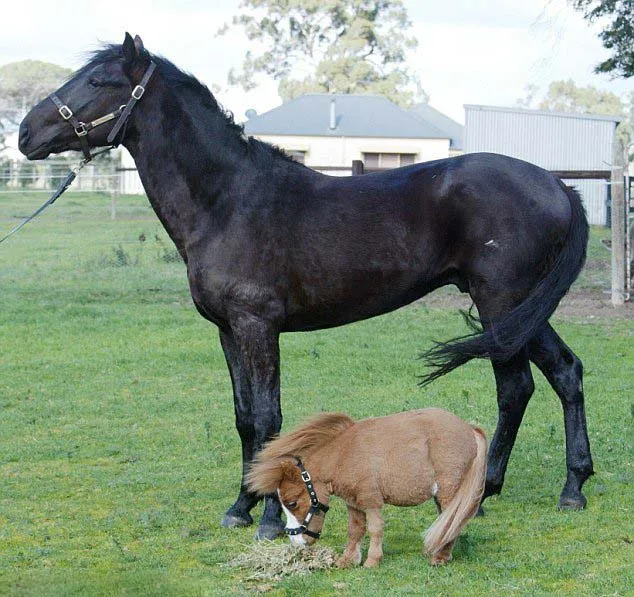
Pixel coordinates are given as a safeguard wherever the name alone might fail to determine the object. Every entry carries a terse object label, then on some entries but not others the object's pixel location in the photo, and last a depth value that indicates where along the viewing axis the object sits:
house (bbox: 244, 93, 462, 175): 43.19
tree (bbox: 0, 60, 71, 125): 59.78
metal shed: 35.16
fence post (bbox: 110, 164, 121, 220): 23.81
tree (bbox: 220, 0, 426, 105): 56.53
